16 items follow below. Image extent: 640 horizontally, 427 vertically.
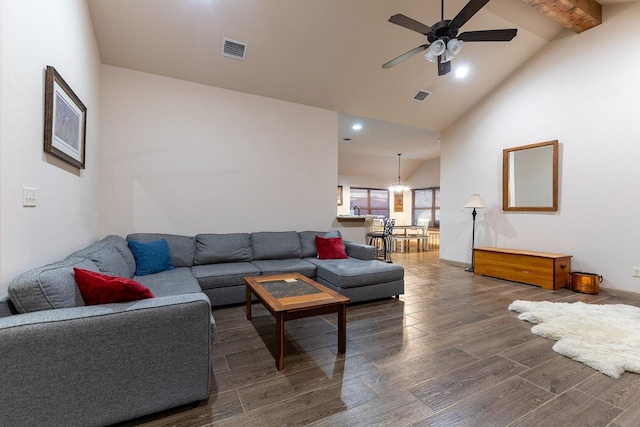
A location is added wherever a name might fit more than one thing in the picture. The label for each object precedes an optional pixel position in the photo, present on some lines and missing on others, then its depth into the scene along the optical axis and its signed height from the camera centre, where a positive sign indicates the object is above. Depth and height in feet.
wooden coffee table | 6.66 -2.24
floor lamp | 17.25 +0.70
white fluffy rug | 6.93 -3.39
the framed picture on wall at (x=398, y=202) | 35.96 +1.69
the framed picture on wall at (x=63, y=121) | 6.37 +2.31
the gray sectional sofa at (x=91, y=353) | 4.08 -2.28
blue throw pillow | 10.30 -1.69
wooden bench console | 13.43 -2.54
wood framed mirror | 14.82 +2.22
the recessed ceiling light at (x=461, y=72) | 15.20 +7.89
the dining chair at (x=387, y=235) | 21.54 -1.55
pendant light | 33.75 +3.37
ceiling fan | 8.67 +5.81
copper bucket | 12.73 -2.93
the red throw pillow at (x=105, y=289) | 5.12 -1.43
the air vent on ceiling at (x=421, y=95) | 16.42 +7.08
